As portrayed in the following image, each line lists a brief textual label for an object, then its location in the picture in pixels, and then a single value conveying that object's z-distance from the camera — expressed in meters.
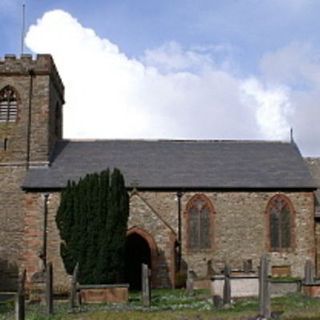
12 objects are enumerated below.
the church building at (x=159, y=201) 34.62
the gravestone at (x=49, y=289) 20.08
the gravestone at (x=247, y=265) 32.16
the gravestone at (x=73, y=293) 21.87
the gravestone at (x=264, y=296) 17.01
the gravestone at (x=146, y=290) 22.23
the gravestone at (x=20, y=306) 16.39
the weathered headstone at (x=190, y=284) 28.32
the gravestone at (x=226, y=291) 20.75
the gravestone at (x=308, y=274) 24.05
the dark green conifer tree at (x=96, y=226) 28.09
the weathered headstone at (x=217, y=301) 20.35
